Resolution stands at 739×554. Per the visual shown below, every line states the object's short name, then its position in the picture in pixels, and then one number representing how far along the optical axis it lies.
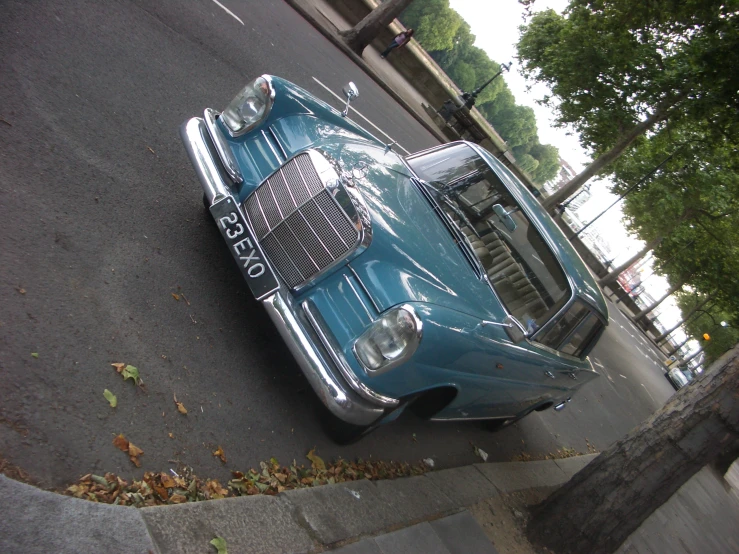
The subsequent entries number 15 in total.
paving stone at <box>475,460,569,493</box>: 5.01
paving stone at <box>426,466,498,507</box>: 4.25
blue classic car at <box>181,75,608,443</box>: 3.24
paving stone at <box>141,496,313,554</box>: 2.26
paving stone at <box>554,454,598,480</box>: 6.46
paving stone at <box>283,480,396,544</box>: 2.91
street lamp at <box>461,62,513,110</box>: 20.71
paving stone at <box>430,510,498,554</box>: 3.64
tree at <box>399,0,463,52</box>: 69.12
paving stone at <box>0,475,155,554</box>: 1.86
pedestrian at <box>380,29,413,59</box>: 17.45
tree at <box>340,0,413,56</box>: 13.88
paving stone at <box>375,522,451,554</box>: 3.14
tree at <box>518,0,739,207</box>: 12.04
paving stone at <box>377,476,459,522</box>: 3.59
